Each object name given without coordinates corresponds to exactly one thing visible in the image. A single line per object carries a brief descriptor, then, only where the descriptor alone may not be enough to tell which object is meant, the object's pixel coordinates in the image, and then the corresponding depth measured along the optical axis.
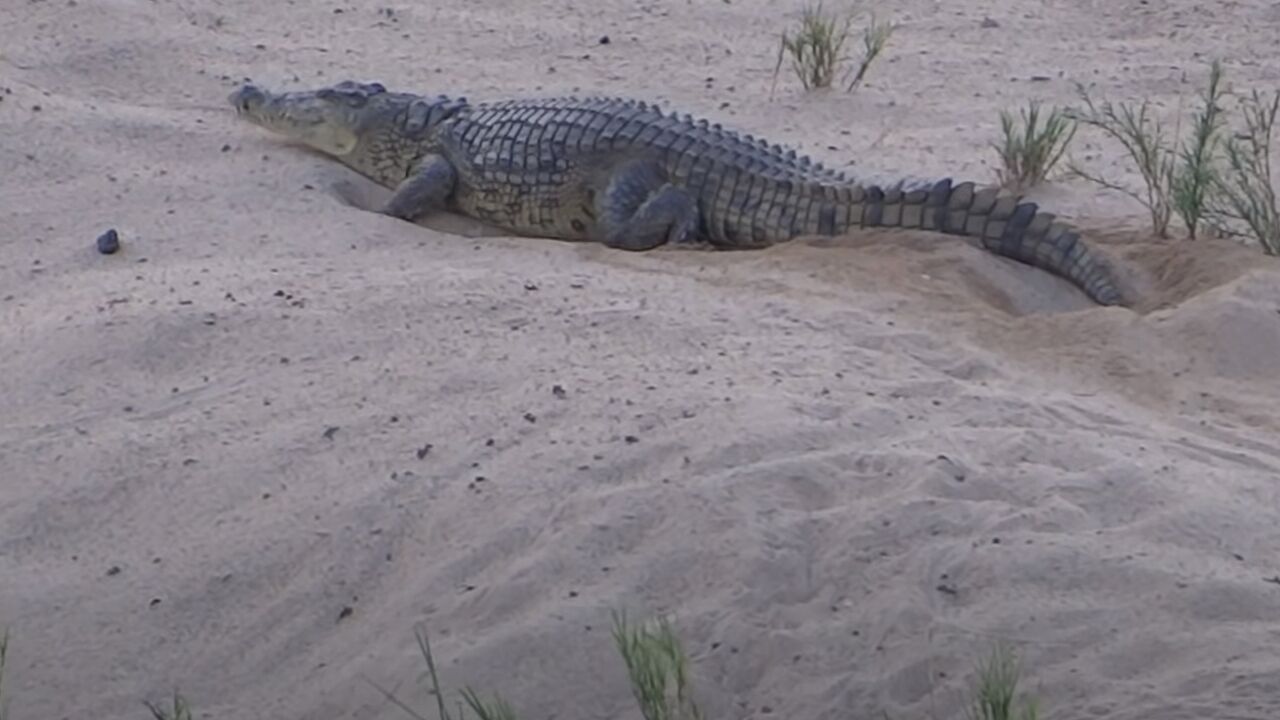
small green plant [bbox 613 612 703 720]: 7.48
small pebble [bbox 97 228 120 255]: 13.05
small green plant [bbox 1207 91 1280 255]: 12.84
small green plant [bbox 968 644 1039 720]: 7.12
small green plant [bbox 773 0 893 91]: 17.09
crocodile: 13.41
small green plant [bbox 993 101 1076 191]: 14.52
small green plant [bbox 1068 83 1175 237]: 13.50
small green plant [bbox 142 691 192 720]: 7.81
